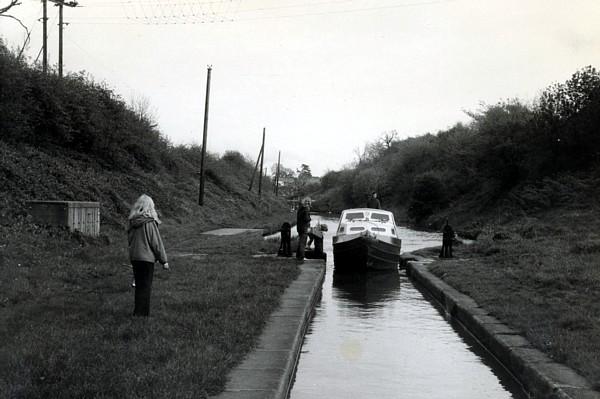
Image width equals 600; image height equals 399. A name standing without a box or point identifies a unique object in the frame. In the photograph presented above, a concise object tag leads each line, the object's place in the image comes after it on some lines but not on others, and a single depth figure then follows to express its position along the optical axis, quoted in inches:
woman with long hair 341.7
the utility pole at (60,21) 1190.3
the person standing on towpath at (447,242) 805.9
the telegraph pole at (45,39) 1081.0
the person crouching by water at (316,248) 798.5
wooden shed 639.8
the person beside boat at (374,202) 894.4
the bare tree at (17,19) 729.9
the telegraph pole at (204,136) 1523.1
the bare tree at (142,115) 1643.7
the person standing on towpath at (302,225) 703.7
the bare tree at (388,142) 4635.8
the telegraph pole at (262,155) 2632.9
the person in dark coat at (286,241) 743.1
